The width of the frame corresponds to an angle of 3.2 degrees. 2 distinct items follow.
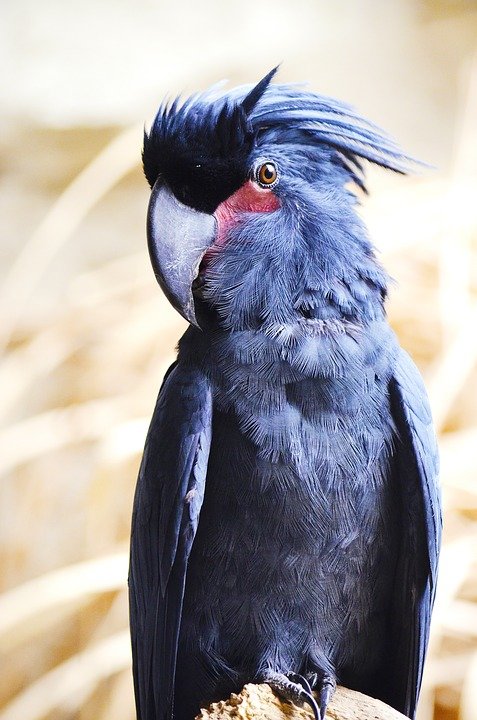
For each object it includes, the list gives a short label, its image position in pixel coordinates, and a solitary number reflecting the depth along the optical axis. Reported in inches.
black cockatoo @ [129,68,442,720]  177.1
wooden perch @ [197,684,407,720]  176.4
